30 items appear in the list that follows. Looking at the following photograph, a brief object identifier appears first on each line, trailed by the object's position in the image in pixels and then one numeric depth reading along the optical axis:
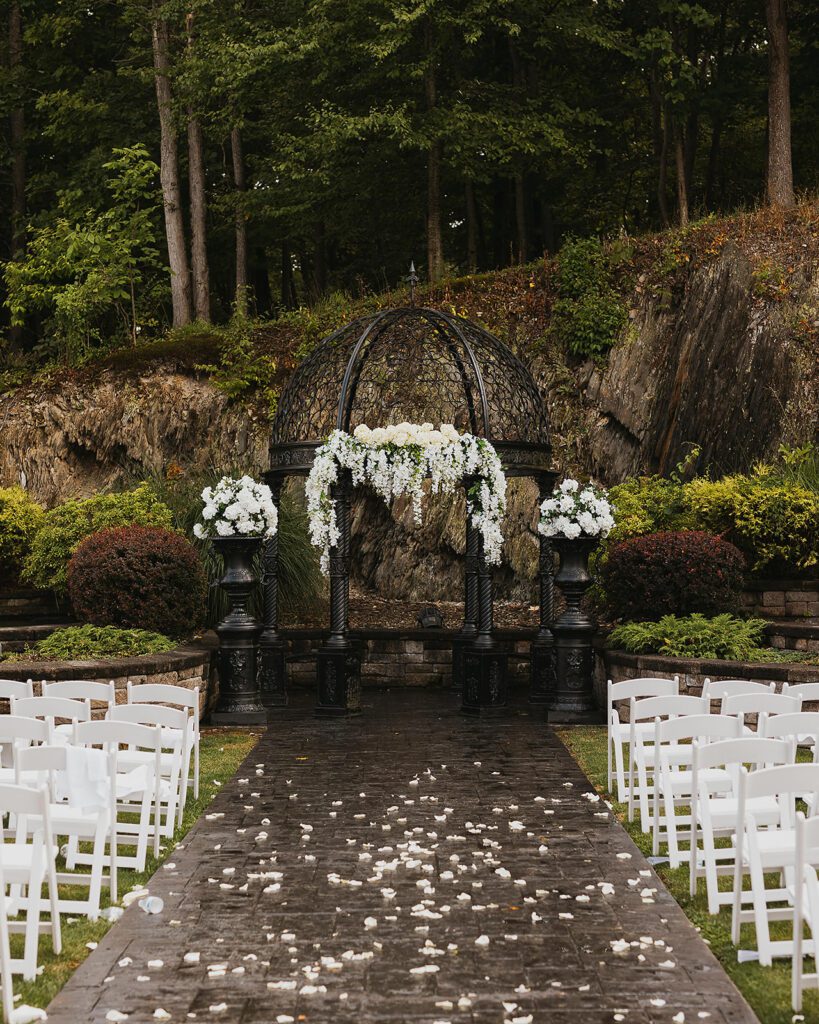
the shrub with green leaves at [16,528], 15.84
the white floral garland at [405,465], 13.11
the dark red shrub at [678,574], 12.77
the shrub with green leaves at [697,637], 12.03
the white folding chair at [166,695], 9.01
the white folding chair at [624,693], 8.73
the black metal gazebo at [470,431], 13.26
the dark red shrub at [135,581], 12.96
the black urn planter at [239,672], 12.81
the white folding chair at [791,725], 7.05
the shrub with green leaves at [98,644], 12.38
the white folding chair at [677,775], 6.98
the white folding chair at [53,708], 8.02
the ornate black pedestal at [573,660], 12.74
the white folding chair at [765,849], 5.34
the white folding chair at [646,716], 7.97
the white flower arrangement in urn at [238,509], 13.18
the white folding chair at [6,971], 4.74
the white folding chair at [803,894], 4.78
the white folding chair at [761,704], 7.71
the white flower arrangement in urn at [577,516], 13.09
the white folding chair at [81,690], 8.77
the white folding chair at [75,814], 6.16
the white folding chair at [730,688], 8.68
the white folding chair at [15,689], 8.86
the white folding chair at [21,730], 7.06
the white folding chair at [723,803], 6.09
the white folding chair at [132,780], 6.94
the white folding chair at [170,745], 7.71
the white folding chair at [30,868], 5.14
